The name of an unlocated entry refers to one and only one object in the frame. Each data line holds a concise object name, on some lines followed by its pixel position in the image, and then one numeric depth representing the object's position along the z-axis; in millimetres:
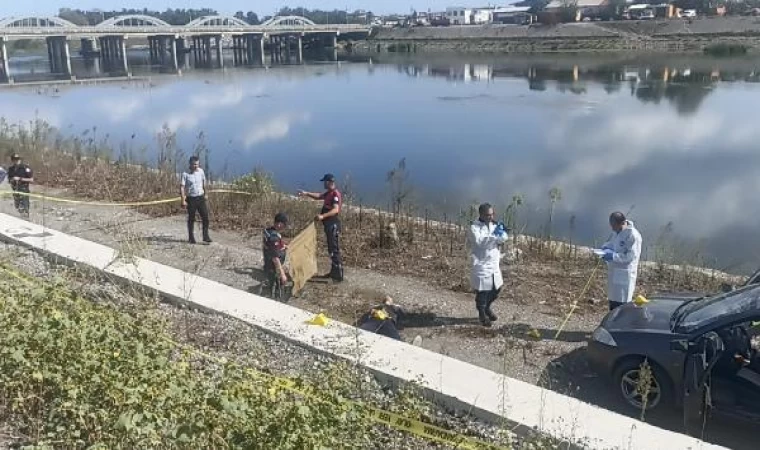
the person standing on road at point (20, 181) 13336
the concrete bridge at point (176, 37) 91125
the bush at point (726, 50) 72438
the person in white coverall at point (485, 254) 8352
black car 5914
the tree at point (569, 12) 118625
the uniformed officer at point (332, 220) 10476
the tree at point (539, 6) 149450
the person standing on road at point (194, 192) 12026
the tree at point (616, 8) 119812
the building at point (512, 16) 135138
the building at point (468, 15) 166400
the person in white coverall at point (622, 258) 7965
